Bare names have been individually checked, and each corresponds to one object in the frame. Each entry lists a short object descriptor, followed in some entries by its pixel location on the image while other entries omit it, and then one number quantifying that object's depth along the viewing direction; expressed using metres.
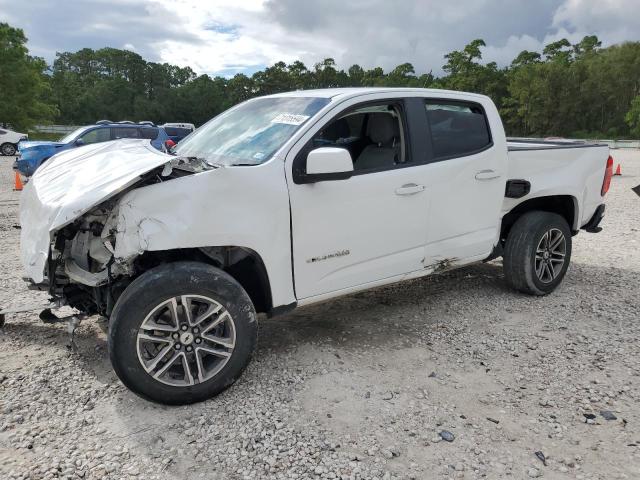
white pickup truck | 2.94
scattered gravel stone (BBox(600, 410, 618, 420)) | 3.04
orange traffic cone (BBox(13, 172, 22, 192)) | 12.52
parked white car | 24.22
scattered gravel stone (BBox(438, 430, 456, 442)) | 2.82
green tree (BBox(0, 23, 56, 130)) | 36.00
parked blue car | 12.95
